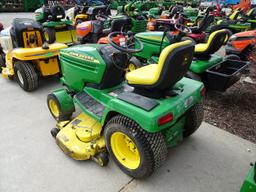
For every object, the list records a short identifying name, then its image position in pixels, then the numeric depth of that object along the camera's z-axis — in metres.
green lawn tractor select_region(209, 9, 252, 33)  7.35
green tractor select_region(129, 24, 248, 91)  3.33
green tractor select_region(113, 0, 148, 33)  7.62
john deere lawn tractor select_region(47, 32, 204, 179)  1.88
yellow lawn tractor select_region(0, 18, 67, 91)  3.76
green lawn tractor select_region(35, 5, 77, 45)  6.06
